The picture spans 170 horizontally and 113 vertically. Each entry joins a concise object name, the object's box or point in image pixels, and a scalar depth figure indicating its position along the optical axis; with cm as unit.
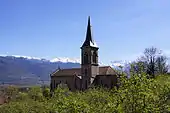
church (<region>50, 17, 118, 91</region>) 7762
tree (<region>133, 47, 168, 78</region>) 7316
